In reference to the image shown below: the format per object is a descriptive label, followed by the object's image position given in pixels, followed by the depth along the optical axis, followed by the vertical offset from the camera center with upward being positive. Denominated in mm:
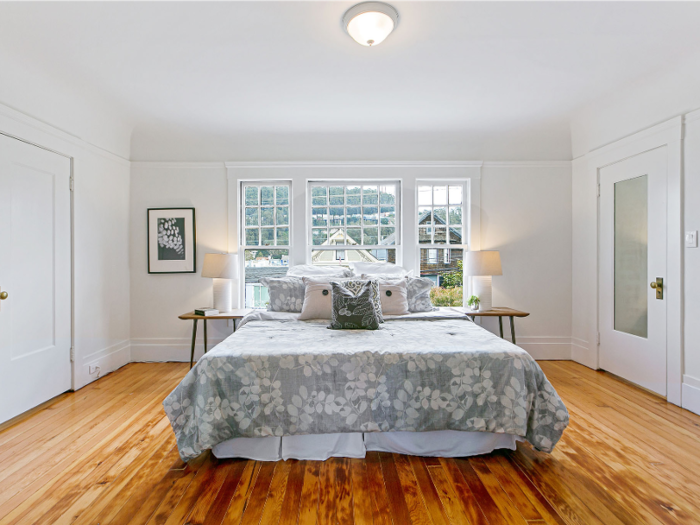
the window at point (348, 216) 4410 +542
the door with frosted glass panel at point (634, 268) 3166 -50
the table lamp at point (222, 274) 3900 -127
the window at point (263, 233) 4430 +341
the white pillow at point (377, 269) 4102 -78
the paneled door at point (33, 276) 2699 -116
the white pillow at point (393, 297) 3410 -324
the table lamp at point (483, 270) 3918 -83
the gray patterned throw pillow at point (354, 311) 2871 -383
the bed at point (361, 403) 2096 -800
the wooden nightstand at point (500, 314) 3779 -522
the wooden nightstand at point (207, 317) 3754 -553
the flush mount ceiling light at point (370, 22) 2109 +1403
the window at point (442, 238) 4441 +287
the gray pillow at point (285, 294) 3543 -308
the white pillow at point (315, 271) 3917 -99
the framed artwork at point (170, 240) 4266 +246
